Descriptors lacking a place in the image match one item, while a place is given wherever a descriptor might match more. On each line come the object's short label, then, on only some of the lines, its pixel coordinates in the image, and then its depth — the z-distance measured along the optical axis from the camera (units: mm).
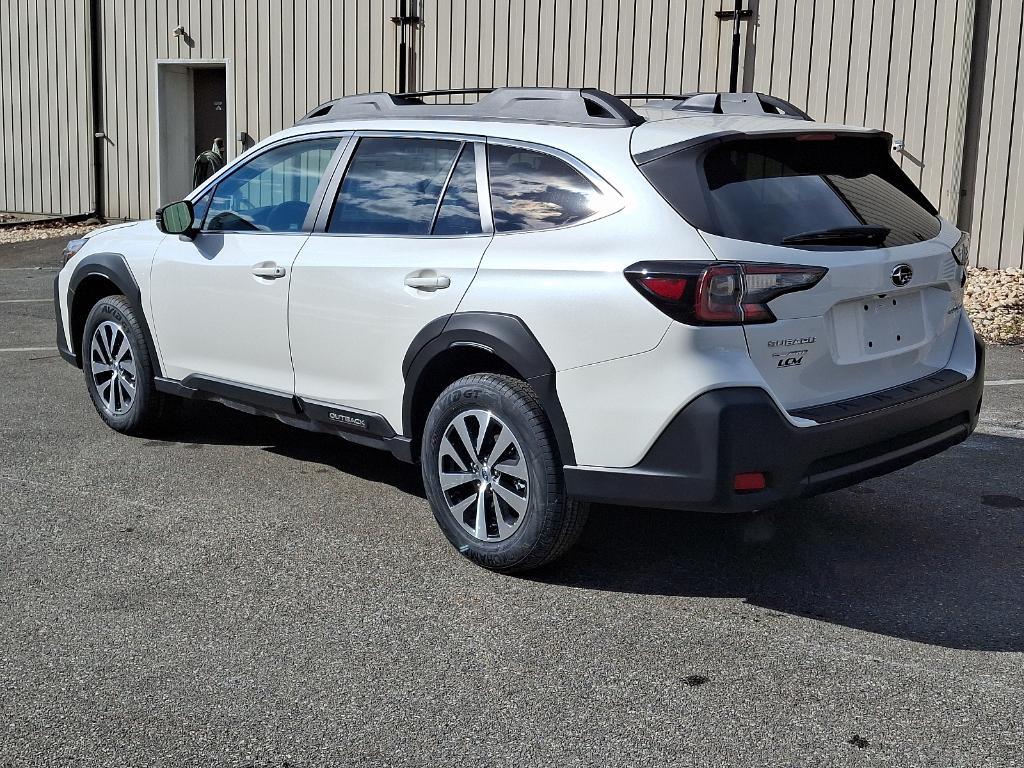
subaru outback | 4031
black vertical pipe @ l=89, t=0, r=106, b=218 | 17328
